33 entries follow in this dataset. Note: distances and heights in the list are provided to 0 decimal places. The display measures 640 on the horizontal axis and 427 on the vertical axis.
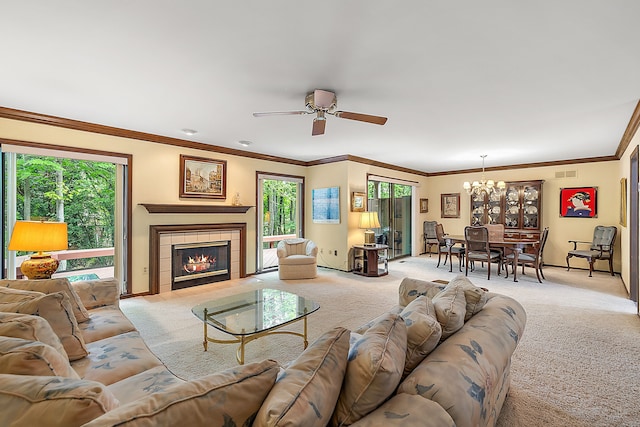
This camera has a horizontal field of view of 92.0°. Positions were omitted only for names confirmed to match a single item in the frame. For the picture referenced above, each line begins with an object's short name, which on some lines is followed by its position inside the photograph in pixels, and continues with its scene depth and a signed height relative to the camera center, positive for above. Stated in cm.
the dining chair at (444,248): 646 -77
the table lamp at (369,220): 603 -15
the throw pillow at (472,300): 176 -50
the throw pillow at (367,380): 99 -55
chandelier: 628 +57
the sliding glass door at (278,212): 647 +0
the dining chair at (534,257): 550 -82
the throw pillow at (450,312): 150 -50
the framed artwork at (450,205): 839 +21
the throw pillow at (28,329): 121 -47
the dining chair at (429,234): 847 -61
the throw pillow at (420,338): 130 -53
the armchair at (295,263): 551 -93
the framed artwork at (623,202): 481 +18
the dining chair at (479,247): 563 -65
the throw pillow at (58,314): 160 -55
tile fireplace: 466 -71
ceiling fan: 287 +102
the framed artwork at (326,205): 636 +15
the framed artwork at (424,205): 877 +21
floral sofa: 76 -52
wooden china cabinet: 708 +9
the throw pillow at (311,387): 80 -51
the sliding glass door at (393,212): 750 +1
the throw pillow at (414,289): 248 -64
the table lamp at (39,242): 271 -28
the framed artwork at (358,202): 632 +21
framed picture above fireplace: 502 +58
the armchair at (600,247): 581 -66
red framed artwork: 641 +23
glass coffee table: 242 -90
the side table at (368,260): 589 -95
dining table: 548 -58
